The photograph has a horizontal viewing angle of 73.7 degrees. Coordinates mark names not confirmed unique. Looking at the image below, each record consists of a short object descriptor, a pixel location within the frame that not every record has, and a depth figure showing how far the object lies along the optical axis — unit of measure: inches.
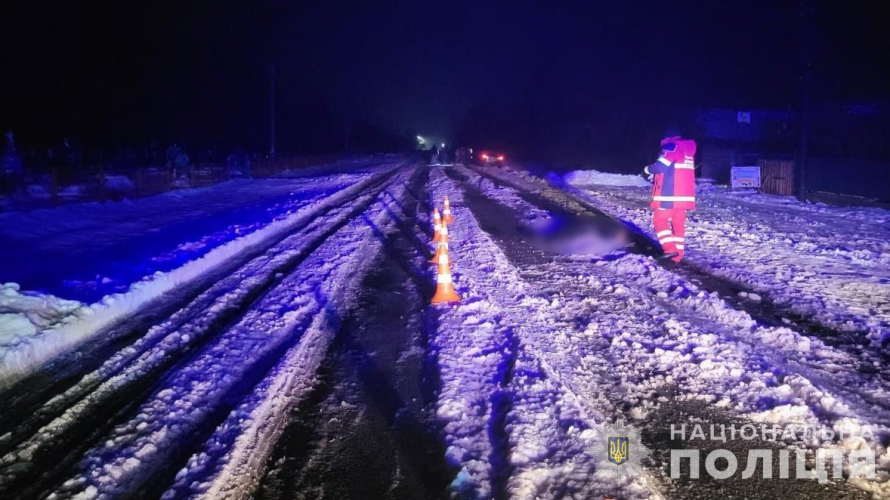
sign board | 1053.8
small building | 1275.8
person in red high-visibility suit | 385.1
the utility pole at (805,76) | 838.5
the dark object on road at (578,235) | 452.4
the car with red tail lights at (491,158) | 2420.0
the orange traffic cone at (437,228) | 388.9
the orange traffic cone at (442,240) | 308.5
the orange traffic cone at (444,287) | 301.9
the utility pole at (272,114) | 1642.5
